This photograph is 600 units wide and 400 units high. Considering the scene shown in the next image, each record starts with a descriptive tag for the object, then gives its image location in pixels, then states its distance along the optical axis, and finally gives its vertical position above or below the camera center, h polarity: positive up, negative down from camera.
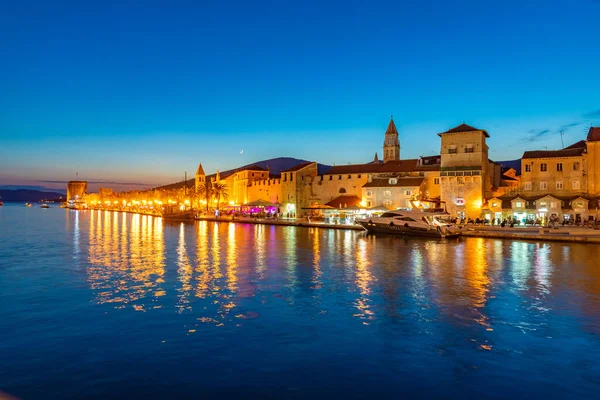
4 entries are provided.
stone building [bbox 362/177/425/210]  53.78 +1.24
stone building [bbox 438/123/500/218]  49.50 +3.29
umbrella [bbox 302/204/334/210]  58.12 -0.52
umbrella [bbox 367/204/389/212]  50.34 -0.63
